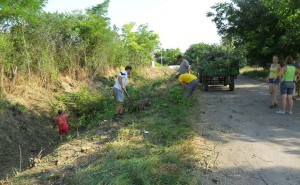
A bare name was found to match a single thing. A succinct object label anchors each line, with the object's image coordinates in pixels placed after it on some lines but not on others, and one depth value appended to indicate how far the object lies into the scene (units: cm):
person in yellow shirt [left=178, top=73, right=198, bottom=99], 1029
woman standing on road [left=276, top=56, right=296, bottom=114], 923
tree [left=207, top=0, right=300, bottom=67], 1680
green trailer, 1369
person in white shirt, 941
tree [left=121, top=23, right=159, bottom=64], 2946
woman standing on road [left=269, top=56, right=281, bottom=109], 995
